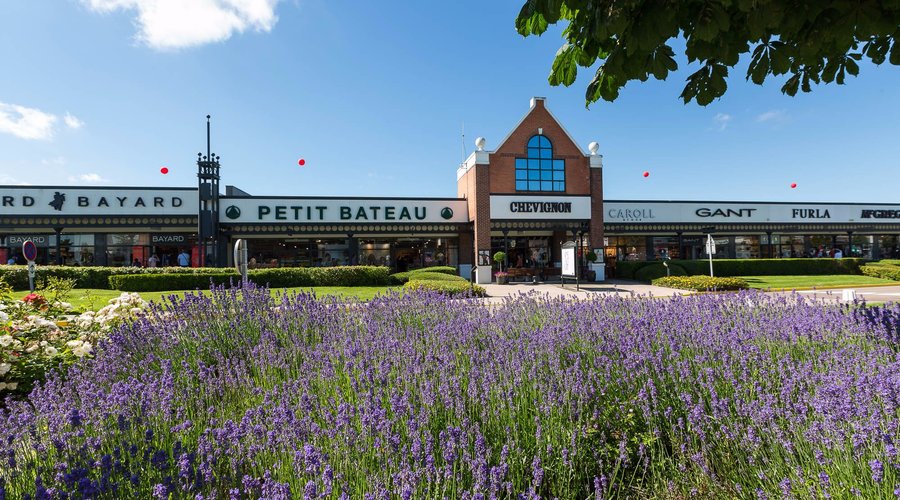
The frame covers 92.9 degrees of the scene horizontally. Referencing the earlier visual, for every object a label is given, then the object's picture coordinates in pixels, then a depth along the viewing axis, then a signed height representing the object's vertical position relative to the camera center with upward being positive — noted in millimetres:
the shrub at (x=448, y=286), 14366 -982
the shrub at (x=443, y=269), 21848 -553
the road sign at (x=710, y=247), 20239 +315
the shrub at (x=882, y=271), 22344 -1116
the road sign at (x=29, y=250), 10741 +427
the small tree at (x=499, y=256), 23055 +67
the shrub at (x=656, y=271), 23531 -915
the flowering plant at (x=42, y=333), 4430 -847
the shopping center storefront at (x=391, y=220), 23297 +2380
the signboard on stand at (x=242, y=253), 10297 +237
